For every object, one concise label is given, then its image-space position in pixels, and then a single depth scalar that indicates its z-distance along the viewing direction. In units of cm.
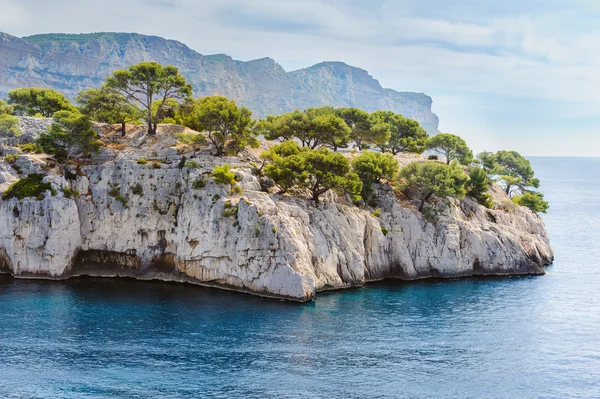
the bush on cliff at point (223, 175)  8206
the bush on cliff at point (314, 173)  8294
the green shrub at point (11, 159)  8481
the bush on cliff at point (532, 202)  11806
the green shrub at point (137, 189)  8462
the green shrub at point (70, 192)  8225
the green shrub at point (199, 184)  8219
